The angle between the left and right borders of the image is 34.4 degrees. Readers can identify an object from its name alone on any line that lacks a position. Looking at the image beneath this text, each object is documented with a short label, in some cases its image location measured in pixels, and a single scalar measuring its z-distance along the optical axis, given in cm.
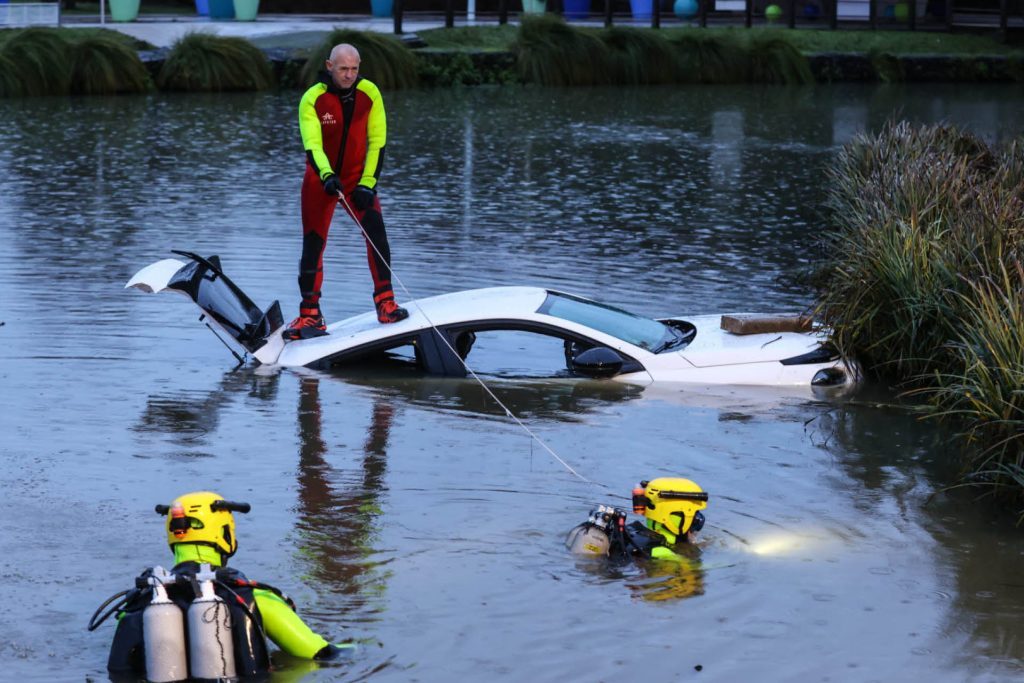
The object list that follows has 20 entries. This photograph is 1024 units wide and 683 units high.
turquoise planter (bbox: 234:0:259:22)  4109
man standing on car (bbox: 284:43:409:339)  1200
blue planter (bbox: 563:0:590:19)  4356
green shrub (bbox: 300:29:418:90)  3381
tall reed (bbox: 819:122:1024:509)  931
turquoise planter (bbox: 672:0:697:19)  4338
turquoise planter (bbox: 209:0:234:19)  4200
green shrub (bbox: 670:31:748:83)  3741
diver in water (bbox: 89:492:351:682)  643
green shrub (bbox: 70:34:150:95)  3238
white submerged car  1113
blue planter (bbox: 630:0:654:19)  4391
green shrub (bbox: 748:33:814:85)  3753
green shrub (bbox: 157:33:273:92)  3338
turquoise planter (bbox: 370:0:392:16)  4419
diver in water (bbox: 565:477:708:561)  802
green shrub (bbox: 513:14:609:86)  3622
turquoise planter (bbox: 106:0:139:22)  3959
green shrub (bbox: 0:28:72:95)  3152
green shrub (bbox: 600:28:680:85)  3675
